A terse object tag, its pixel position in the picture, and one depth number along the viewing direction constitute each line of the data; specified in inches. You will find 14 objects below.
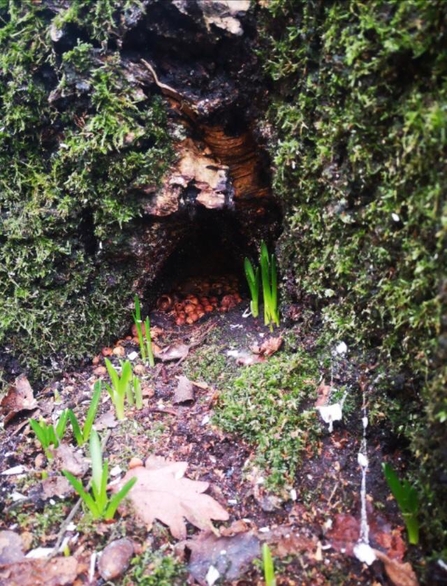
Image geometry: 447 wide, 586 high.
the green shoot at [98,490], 14.3
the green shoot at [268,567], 13.3
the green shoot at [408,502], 14.0
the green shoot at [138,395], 18.2
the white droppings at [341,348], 17.0
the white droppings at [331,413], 16.5
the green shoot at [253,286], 20.8
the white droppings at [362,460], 15.8
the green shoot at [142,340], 19.8
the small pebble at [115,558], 14.1
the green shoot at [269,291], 20.2
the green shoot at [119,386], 17.5
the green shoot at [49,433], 16.2
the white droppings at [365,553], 14.1
